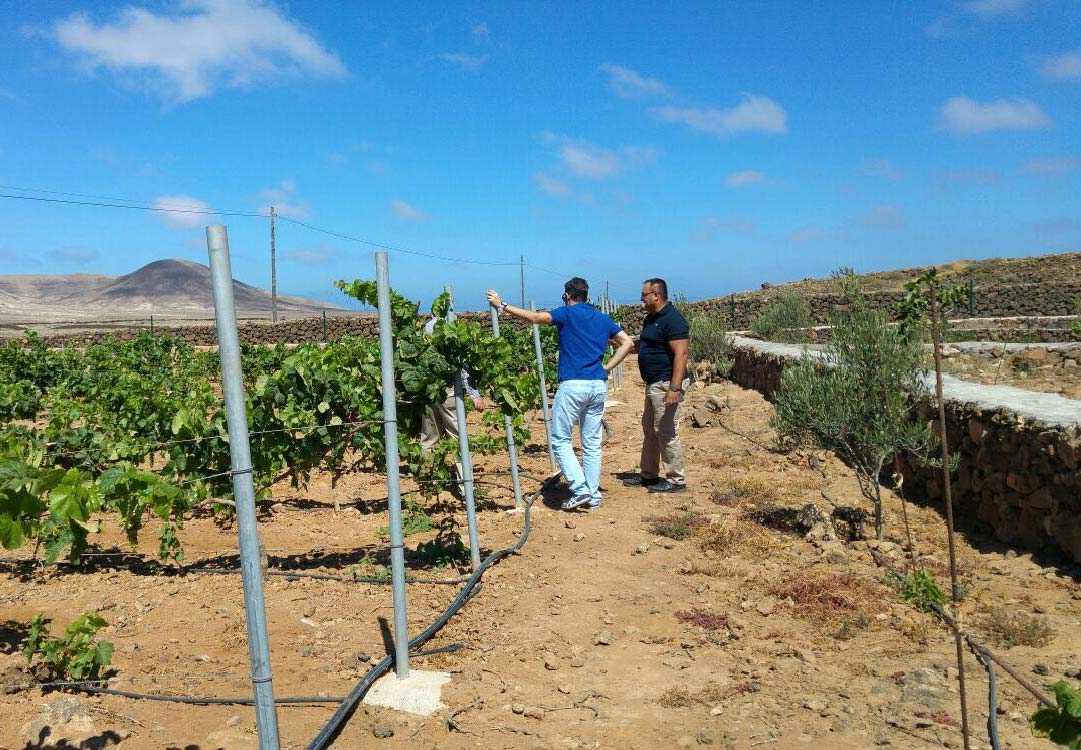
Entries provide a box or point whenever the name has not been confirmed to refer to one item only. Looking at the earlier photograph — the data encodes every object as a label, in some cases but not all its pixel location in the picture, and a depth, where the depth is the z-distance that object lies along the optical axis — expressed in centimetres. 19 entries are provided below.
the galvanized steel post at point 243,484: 239
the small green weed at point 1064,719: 156
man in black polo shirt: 637
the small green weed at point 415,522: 532
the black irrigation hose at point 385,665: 302
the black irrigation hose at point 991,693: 267
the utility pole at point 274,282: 3571
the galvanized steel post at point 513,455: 636
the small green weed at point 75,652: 343
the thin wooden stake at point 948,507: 267
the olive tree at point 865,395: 501
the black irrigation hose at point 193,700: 331
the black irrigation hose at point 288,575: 471
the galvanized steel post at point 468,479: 481
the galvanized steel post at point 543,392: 763
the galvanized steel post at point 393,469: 345
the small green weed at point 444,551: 500
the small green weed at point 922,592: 411
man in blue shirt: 609
